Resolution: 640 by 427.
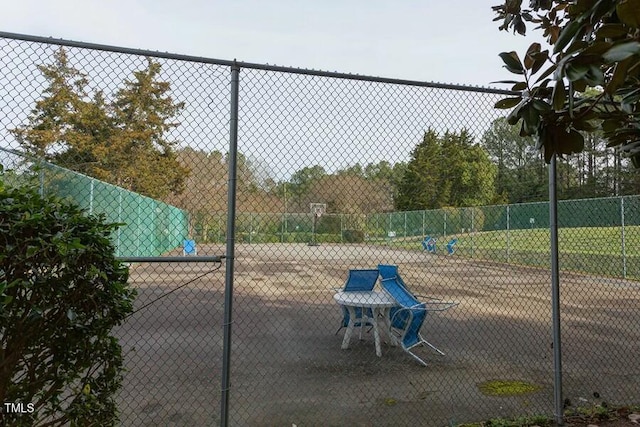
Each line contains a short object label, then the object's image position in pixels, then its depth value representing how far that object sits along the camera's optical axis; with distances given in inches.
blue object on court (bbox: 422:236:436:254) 588.7
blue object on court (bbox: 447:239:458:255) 650.8
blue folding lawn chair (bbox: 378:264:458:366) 180.5
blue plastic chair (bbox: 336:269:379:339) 205.0
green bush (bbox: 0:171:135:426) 68.6
